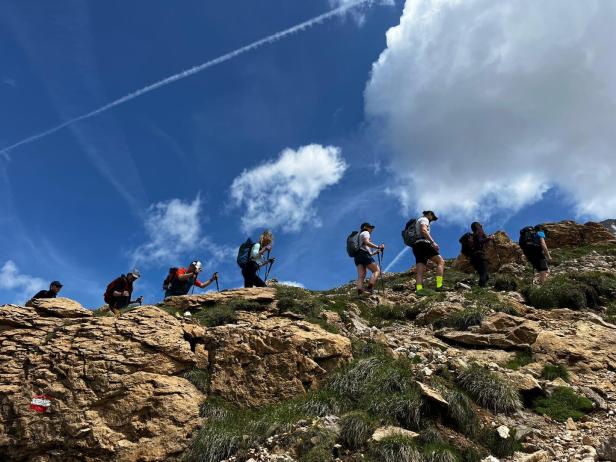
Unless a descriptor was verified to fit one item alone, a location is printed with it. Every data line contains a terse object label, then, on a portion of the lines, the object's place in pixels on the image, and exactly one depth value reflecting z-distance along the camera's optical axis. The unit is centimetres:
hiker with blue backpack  1545
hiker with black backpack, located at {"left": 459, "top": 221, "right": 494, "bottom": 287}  1738
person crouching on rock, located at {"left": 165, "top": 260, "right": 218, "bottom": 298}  1512
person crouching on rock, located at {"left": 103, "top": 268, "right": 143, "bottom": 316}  1329
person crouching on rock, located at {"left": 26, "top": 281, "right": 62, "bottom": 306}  1370
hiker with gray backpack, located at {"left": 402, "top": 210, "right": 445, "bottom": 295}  1527
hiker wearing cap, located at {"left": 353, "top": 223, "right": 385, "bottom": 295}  1488
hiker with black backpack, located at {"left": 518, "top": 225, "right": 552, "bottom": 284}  1639
